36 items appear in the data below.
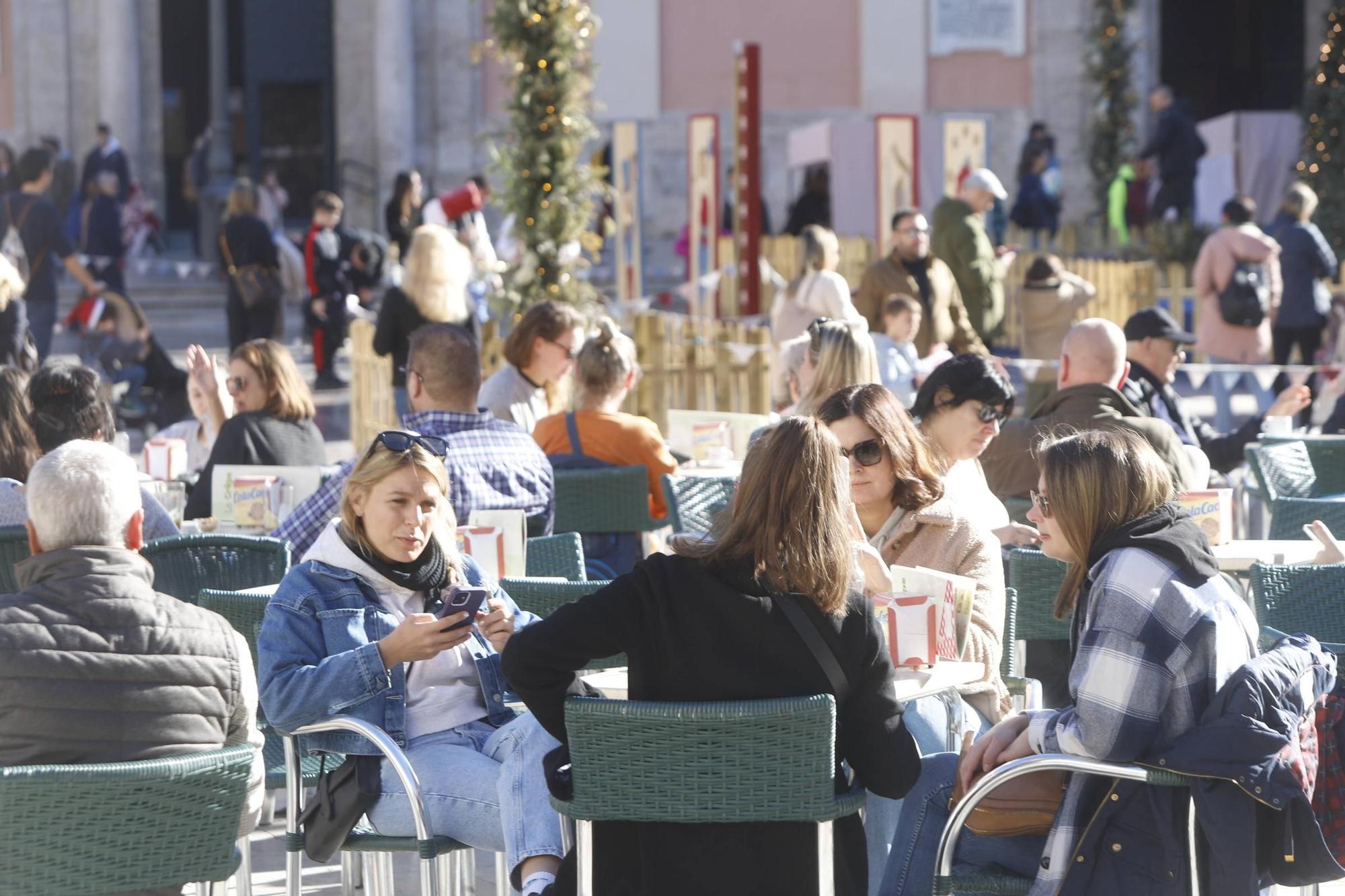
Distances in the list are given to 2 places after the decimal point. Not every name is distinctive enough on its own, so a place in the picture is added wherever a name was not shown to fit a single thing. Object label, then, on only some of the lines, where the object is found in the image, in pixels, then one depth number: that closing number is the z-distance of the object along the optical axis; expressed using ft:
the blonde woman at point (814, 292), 55.00
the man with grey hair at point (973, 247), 61.42
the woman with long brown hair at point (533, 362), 40.73
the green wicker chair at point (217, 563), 27.95
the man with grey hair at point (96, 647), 18.59
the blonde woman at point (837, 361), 34.70
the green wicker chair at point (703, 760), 18.04
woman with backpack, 67.17
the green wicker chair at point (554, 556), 28.24
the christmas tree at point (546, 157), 61.04
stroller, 66.63
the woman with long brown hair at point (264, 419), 34.87
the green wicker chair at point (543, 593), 24.25
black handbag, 21.60
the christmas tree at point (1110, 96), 120.43
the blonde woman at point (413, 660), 20.98
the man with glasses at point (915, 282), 55.78
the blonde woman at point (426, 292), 50.98
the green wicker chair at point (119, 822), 16.96
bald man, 33.67
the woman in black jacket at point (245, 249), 73.59
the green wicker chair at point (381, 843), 21.00
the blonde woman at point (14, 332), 51.10
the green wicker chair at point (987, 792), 18.96
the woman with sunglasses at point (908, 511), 24.19
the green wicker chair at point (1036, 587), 27.48
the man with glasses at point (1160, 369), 38.41
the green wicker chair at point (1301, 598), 24.97
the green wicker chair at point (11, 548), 27.79
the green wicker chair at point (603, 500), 35.10
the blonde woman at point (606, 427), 37.04
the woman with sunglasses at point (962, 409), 28.58
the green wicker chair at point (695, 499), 34.95
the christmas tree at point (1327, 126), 100.30
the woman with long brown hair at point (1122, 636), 19.06
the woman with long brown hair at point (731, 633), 18.59
